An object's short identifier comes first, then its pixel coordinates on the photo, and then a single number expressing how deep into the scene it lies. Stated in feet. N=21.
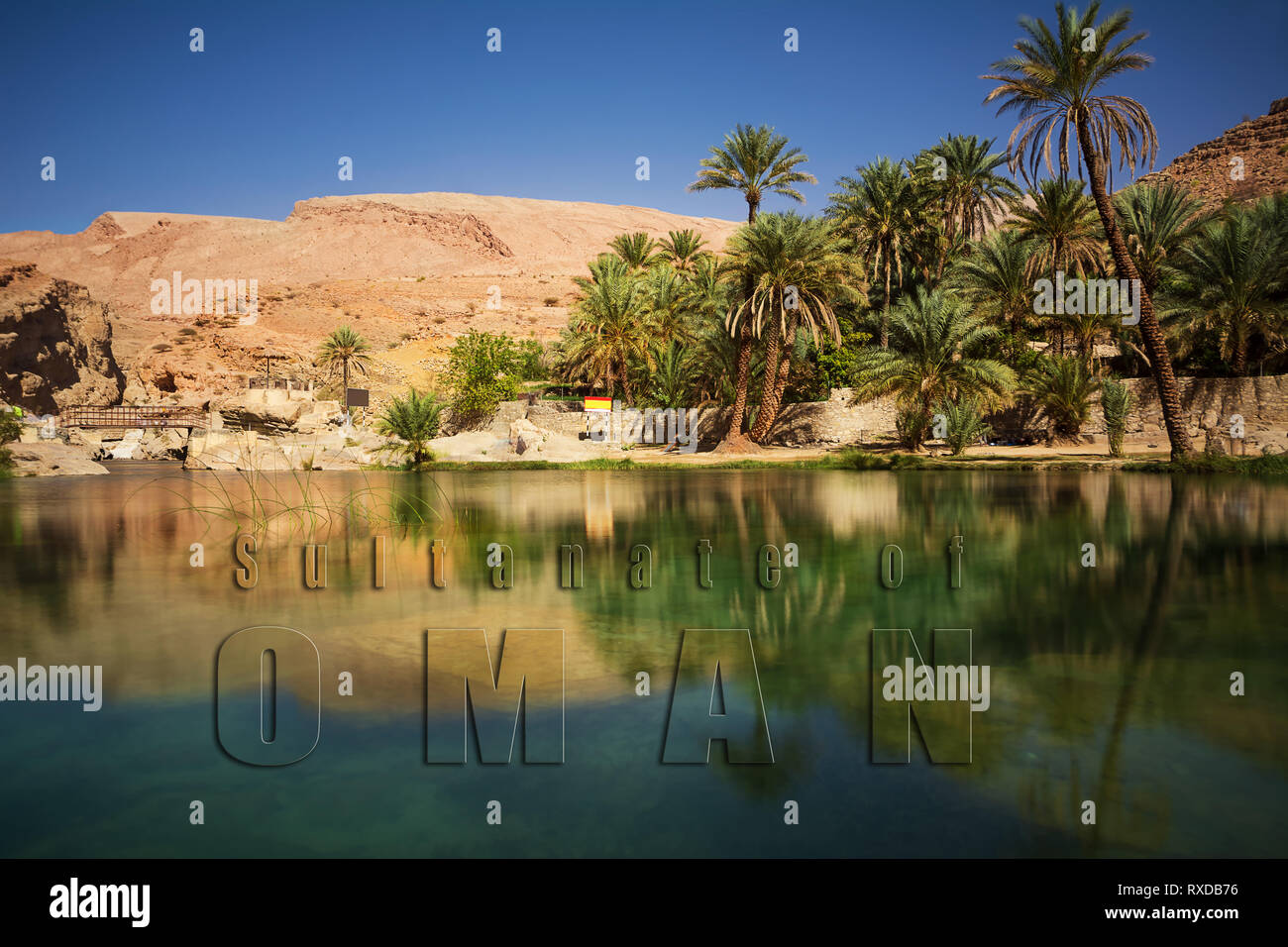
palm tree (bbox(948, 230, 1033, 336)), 106.22
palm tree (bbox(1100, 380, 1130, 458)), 85.89
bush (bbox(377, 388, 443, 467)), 97.91
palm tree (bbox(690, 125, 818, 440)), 115.65
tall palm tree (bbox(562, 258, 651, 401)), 119.14
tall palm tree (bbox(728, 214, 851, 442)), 96.27
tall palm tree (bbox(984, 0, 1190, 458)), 70.85
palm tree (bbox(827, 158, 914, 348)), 114.62
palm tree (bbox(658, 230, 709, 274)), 155.94
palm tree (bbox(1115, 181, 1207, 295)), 103.71
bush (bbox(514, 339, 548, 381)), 162.27
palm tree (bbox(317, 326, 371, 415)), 176.14
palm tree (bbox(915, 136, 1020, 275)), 115.03
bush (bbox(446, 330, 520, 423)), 134.82
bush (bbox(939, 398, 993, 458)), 89.30
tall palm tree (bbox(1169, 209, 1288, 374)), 88.48
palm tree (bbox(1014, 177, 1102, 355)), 99.55
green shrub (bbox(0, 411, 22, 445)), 82.64
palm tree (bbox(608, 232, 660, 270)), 152.66
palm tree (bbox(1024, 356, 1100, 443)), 95.50
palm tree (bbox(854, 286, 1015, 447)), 93.20
